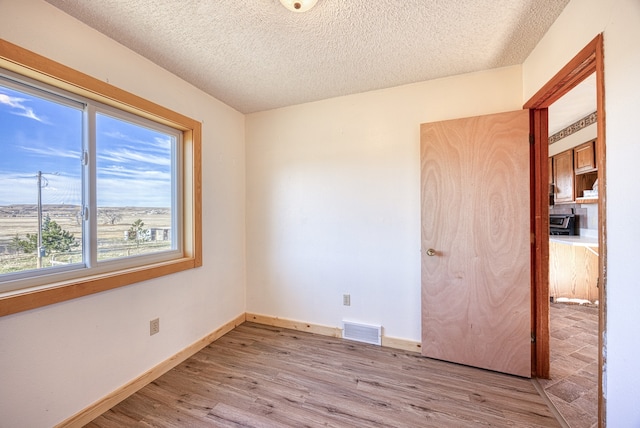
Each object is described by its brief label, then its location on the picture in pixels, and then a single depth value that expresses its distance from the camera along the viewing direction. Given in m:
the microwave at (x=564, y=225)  3.82
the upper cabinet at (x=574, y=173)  3.25
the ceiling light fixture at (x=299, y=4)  1.33
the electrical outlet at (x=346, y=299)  2.53
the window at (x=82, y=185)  1.34
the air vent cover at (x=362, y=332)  2.40
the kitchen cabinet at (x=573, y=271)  3.13
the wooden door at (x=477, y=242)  1.89
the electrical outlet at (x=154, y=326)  1.91
